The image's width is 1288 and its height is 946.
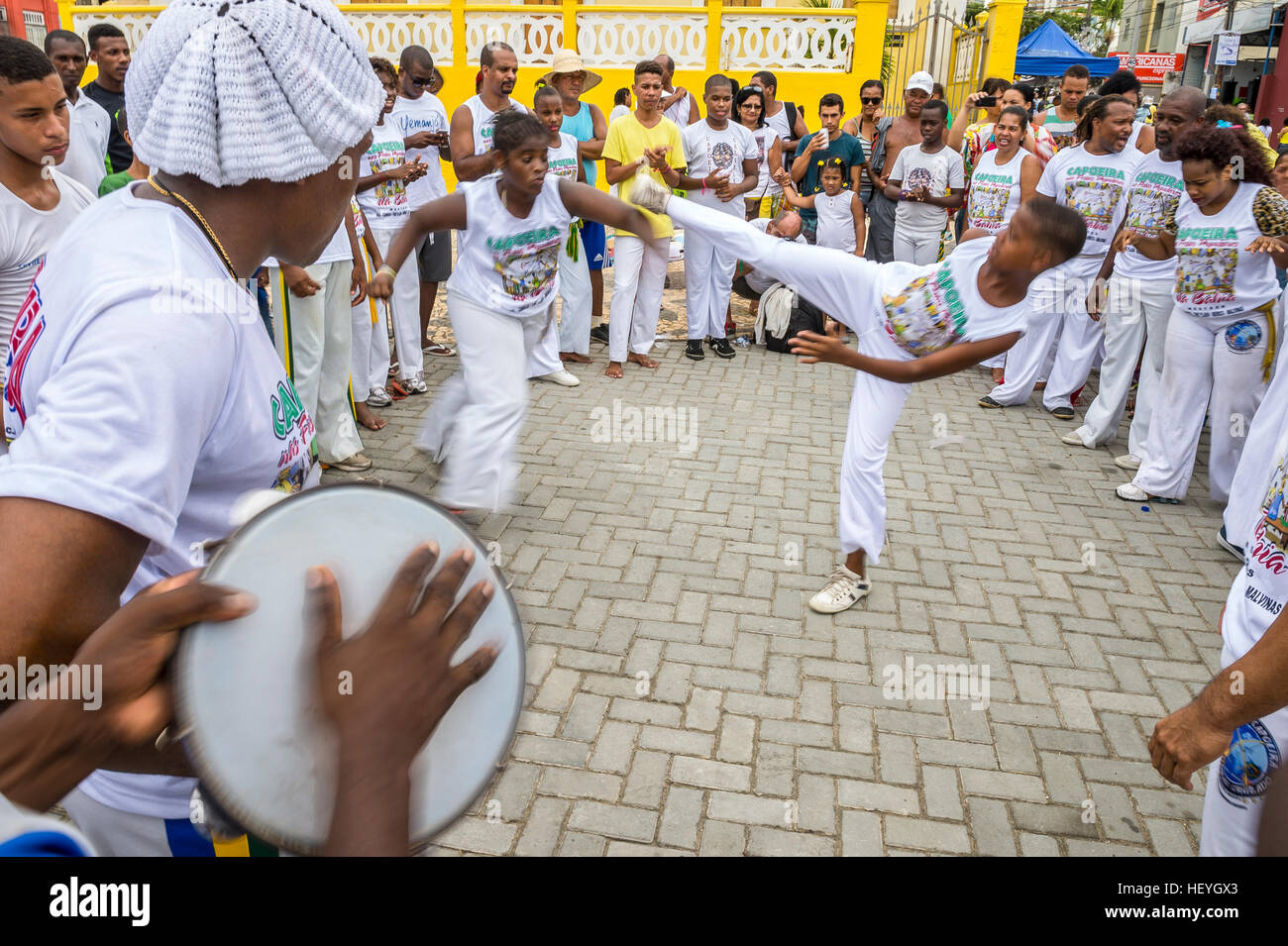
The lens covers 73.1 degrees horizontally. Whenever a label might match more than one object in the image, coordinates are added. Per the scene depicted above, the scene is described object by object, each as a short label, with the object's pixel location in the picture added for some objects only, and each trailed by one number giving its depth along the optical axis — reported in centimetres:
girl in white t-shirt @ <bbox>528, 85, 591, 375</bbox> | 725
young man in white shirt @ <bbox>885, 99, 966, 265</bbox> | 830
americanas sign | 2873
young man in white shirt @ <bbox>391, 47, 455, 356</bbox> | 708
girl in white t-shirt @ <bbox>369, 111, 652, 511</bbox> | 475
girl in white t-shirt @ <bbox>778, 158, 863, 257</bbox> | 850
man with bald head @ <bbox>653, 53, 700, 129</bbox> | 943
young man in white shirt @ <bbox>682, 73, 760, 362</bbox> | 819
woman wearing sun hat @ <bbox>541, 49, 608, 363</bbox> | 807
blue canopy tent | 2264
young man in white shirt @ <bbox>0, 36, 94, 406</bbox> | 322
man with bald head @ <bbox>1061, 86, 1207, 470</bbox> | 584
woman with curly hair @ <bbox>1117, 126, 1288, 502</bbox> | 495
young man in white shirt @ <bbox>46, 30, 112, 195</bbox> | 466
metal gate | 1727
